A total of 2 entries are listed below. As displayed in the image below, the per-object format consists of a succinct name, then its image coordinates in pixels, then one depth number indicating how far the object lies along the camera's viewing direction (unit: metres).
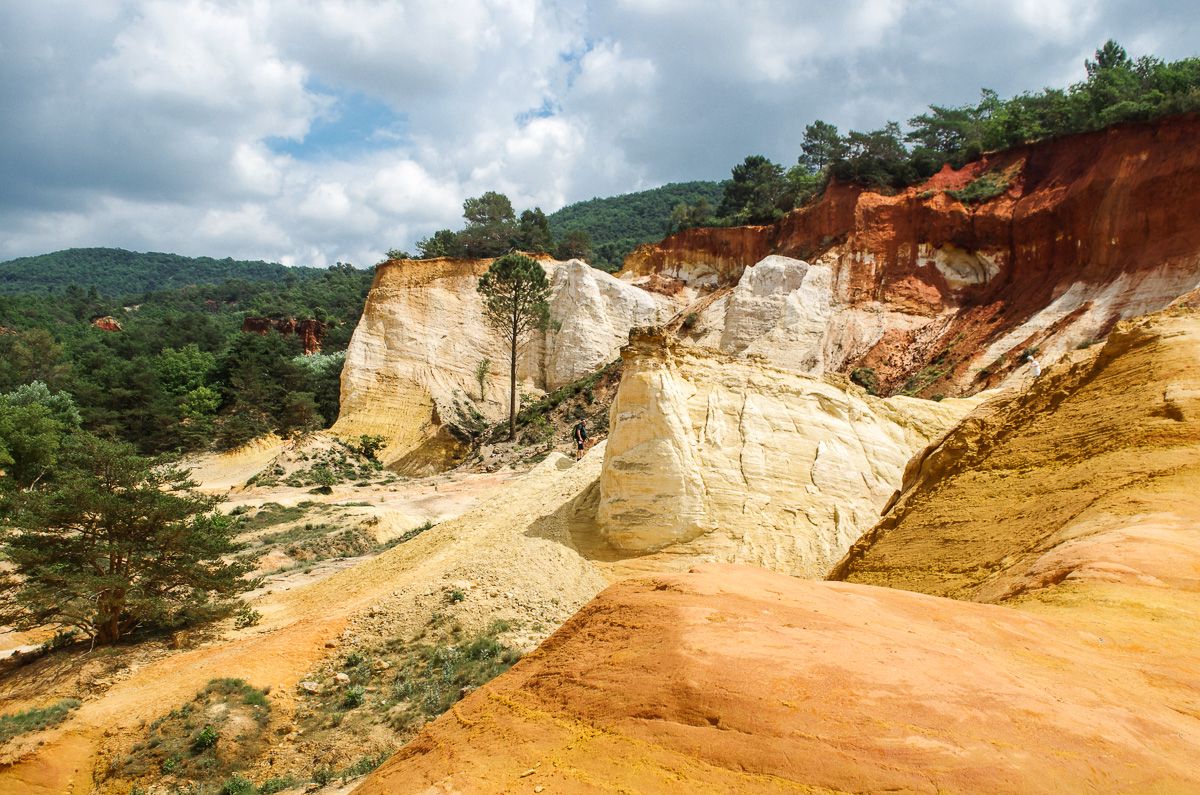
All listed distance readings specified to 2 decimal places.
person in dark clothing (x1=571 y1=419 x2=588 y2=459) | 27.70
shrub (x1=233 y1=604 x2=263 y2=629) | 13.86
